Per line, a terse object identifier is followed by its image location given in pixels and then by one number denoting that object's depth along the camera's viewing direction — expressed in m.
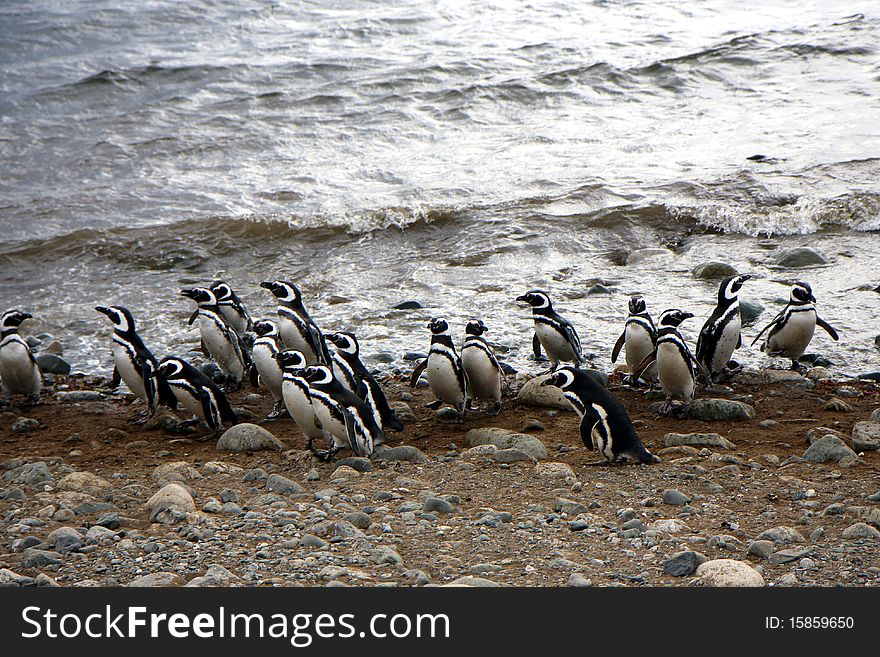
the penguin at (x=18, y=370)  15.78
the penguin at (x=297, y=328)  16.08
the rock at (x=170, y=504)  10.05
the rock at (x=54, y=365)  17.59
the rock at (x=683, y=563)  8.34
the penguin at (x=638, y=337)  15.05
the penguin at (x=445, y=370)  14.22
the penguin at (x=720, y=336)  15.01
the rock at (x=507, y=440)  12.34
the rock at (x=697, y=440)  12.41
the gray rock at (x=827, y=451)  11.59
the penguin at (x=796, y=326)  15.30
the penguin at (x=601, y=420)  11.81
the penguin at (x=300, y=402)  13.25
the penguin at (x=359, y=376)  13.84
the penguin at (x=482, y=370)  14.32
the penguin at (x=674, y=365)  13.73
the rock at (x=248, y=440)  13.44
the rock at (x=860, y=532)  8.91
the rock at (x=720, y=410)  13.66
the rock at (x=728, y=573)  7.96
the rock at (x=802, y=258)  19.98
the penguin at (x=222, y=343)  16.20
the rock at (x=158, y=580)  8.30
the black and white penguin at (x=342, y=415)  12.52
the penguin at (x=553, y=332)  15.62
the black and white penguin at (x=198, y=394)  14.33
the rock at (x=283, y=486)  11.14
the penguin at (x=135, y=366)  15.09
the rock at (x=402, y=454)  12.43
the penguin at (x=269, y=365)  15.16
